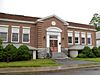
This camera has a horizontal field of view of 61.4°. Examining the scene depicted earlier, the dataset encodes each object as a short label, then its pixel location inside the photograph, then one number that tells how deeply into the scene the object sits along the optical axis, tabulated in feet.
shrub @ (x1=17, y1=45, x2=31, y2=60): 38.31
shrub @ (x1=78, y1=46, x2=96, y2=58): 47.51
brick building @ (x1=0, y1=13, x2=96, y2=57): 42.30
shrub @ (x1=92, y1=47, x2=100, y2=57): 49.24
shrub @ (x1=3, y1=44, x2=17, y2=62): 36.55
